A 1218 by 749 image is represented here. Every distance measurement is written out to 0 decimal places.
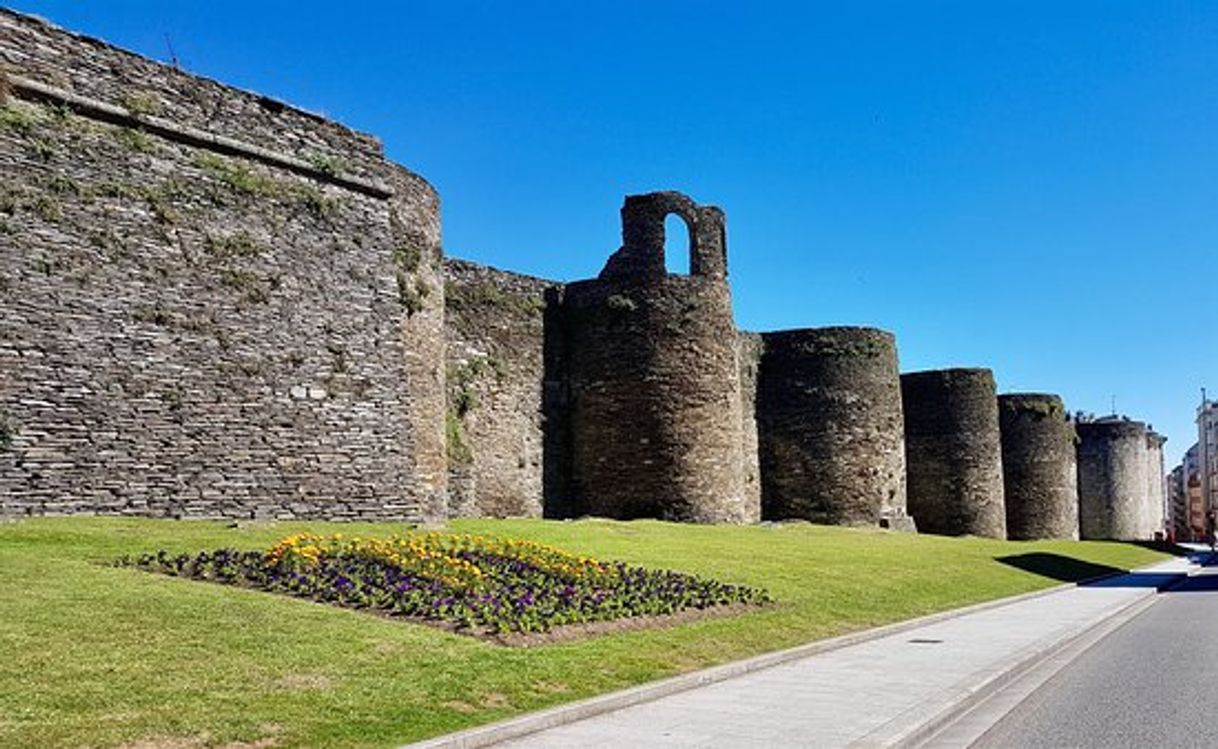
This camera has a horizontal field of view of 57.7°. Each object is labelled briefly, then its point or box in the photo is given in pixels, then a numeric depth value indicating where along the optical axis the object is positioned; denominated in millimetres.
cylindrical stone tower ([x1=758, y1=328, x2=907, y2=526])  41406
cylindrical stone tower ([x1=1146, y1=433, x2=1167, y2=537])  80438
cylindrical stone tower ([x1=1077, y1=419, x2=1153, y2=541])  65250
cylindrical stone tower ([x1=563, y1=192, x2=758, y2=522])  32438
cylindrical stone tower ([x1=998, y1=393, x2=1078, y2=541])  54250
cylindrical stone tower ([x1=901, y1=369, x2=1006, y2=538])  48156
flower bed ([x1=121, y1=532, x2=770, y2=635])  12062
